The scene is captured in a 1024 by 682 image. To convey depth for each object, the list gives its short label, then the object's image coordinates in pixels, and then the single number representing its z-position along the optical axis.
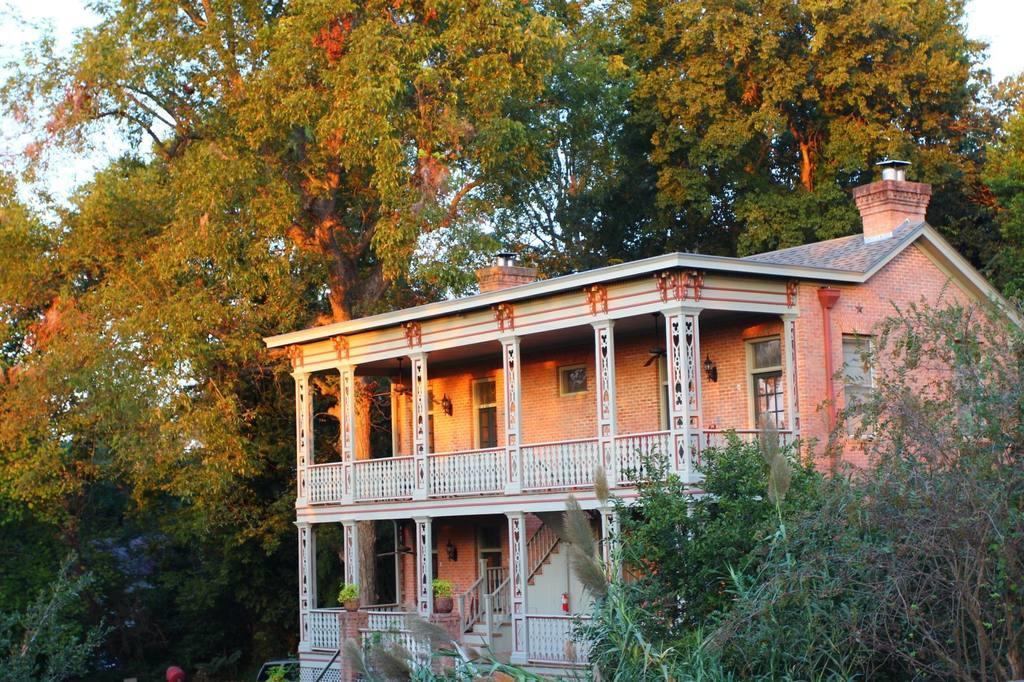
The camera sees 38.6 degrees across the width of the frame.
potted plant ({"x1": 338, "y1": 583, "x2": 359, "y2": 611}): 27.12
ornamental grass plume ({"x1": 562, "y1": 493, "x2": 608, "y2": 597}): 10.16
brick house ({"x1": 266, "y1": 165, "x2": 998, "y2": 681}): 22.81
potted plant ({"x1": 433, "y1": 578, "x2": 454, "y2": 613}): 25.48
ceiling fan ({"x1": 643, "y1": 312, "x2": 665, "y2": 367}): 25.22
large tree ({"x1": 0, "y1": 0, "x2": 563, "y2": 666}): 29.22
